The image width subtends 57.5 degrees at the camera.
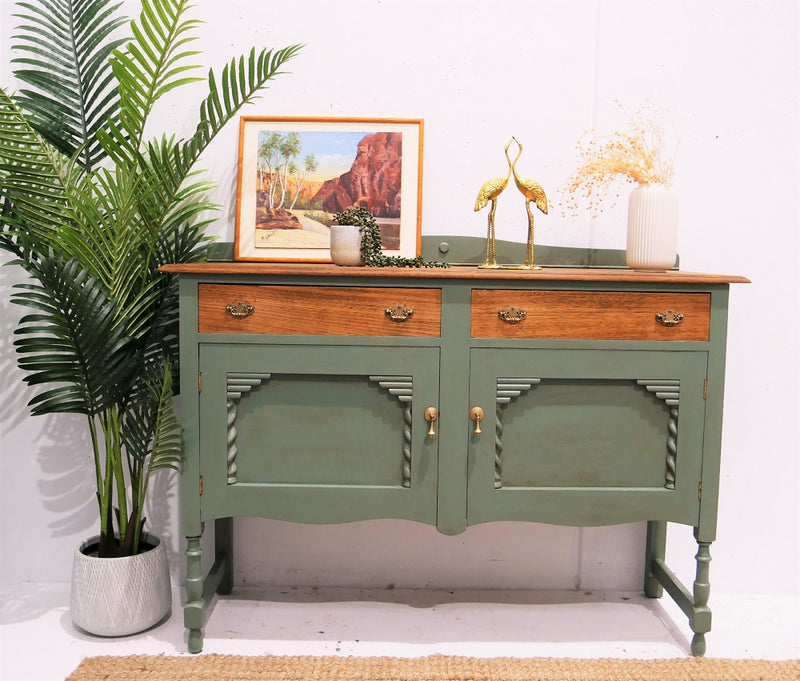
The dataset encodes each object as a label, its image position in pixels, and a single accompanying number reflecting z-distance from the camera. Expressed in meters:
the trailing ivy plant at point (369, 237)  2.07
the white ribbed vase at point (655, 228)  2.16
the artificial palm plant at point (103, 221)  1.92
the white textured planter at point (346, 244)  2.06
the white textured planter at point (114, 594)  2.08
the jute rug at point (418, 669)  1.90
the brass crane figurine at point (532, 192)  2.16
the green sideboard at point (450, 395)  1.93
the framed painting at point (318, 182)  2.35
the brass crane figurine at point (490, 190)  2.13
